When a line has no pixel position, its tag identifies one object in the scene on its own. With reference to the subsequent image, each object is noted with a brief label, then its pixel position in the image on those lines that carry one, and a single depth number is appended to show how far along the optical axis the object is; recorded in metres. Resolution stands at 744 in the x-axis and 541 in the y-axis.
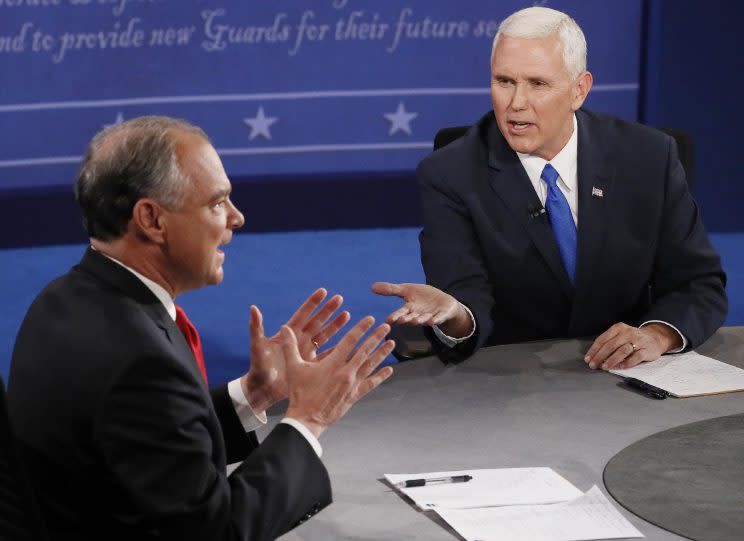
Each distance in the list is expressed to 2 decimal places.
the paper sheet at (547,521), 3.97
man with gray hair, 3.44
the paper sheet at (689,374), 5.32
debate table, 4.15
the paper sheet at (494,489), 4.21
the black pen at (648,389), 5.23
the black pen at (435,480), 4.33
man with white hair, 6.30
